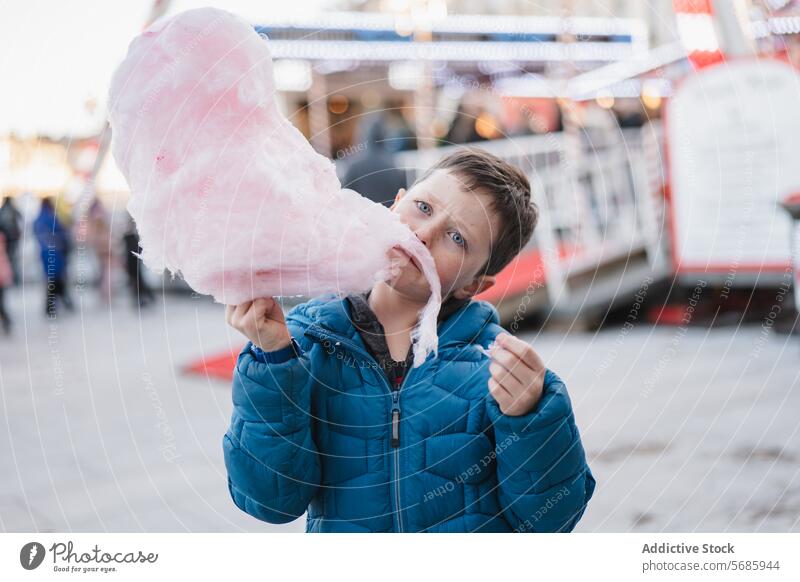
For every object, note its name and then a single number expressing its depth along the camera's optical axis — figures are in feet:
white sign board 12.08
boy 3.43
